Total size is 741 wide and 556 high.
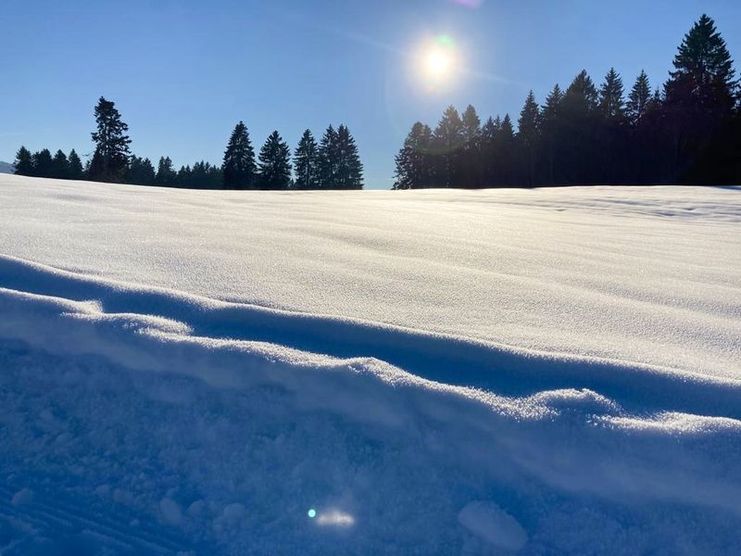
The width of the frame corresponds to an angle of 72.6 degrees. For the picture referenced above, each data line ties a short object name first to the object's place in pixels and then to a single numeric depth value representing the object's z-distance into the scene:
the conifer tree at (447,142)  42.47
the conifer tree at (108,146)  37.41
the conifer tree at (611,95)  36.97
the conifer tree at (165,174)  59.14
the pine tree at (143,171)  59.00
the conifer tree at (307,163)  44.91
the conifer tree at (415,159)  44.19
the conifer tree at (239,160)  41.69
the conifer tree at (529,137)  36.88
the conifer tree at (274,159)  42.66
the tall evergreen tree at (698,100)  26.91
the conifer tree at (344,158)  45.81
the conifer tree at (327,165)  45.62
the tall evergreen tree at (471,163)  39.22
